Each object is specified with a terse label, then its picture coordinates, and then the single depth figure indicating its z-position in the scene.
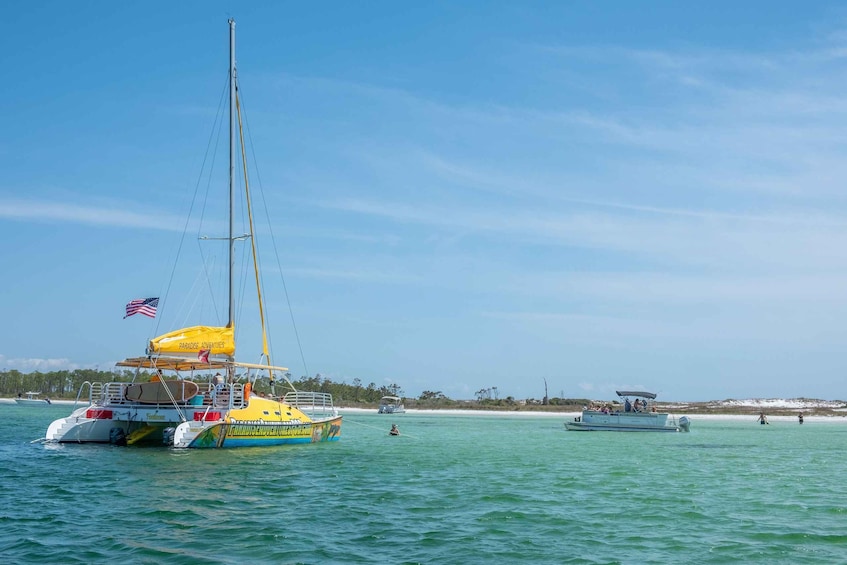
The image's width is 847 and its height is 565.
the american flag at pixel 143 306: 35.34
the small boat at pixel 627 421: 70.69
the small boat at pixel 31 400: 160.71
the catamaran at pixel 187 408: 34.09
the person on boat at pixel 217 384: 34.91
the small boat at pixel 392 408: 129.50
